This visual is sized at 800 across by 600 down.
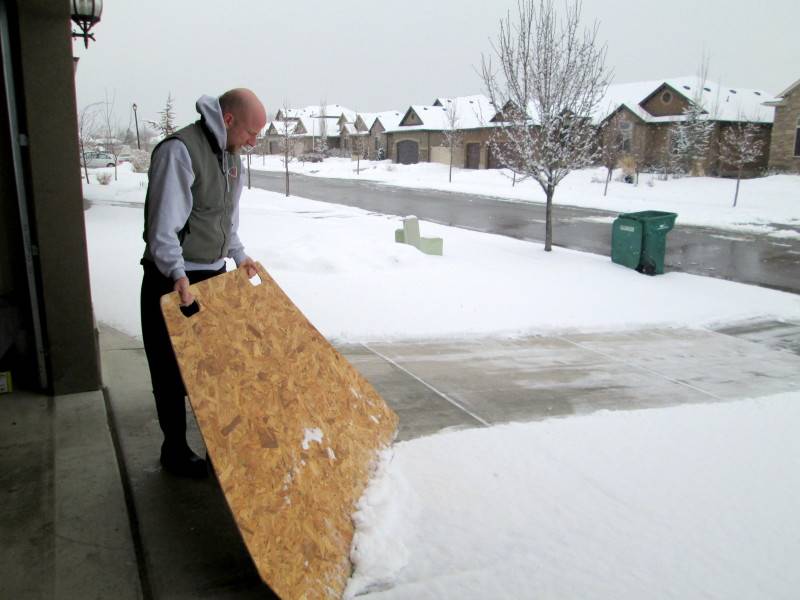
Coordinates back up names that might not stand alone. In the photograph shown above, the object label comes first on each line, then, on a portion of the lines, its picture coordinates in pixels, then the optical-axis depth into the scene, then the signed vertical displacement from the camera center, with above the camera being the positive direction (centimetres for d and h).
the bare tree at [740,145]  2759 +97
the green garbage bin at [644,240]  1120 -136
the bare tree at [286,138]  3189 +81
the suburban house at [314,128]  8276 +309
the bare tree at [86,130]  3195 +80
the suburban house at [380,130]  6625 +249
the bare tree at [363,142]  6586 +116
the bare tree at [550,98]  1255 +120
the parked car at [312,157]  6993 -60
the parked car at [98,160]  4078 -92
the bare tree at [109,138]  4111 +58
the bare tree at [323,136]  7285 +183
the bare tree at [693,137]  3734 +146
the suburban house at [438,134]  5303 +184
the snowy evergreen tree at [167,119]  3569 +157
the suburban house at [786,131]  3469 +185
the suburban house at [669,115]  3941 +297
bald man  279 -32
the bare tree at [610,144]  3344 +92
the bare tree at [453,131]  5091 +194
